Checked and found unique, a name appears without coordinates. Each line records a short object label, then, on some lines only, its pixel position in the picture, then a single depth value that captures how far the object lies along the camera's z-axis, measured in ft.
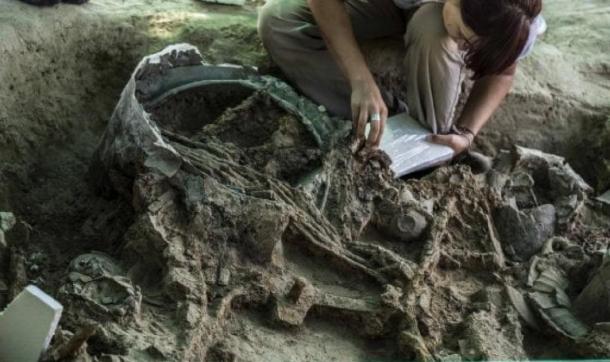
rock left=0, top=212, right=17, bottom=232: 8.42
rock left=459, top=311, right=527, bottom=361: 8.27
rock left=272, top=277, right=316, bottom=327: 8.16
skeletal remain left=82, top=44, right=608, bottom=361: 8.18
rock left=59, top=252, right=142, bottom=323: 7.41
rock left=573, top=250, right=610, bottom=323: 8.78
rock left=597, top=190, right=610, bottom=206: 11.18
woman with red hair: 9.48
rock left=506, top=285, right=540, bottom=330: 8.95
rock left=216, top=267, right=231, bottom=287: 8.20
